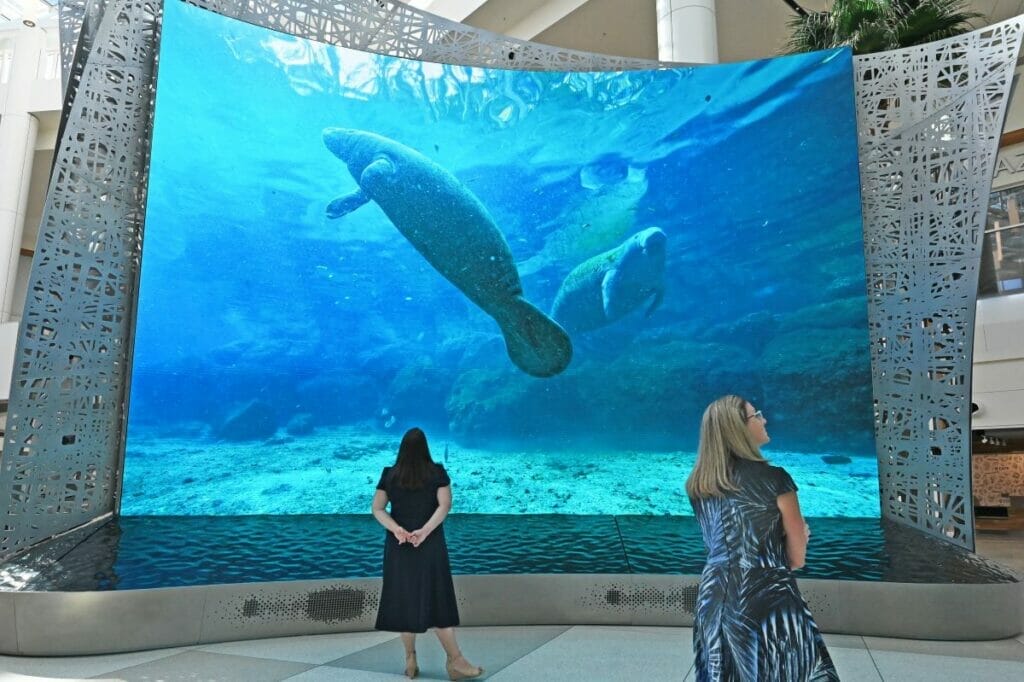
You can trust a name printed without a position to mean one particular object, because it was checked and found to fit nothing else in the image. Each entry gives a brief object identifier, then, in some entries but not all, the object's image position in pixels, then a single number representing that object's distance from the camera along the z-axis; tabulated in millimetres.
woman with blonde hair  2219
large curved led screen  9508
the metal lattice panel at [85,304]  5633
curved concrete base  4285
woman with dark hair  3709
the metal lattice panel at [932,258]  6633
